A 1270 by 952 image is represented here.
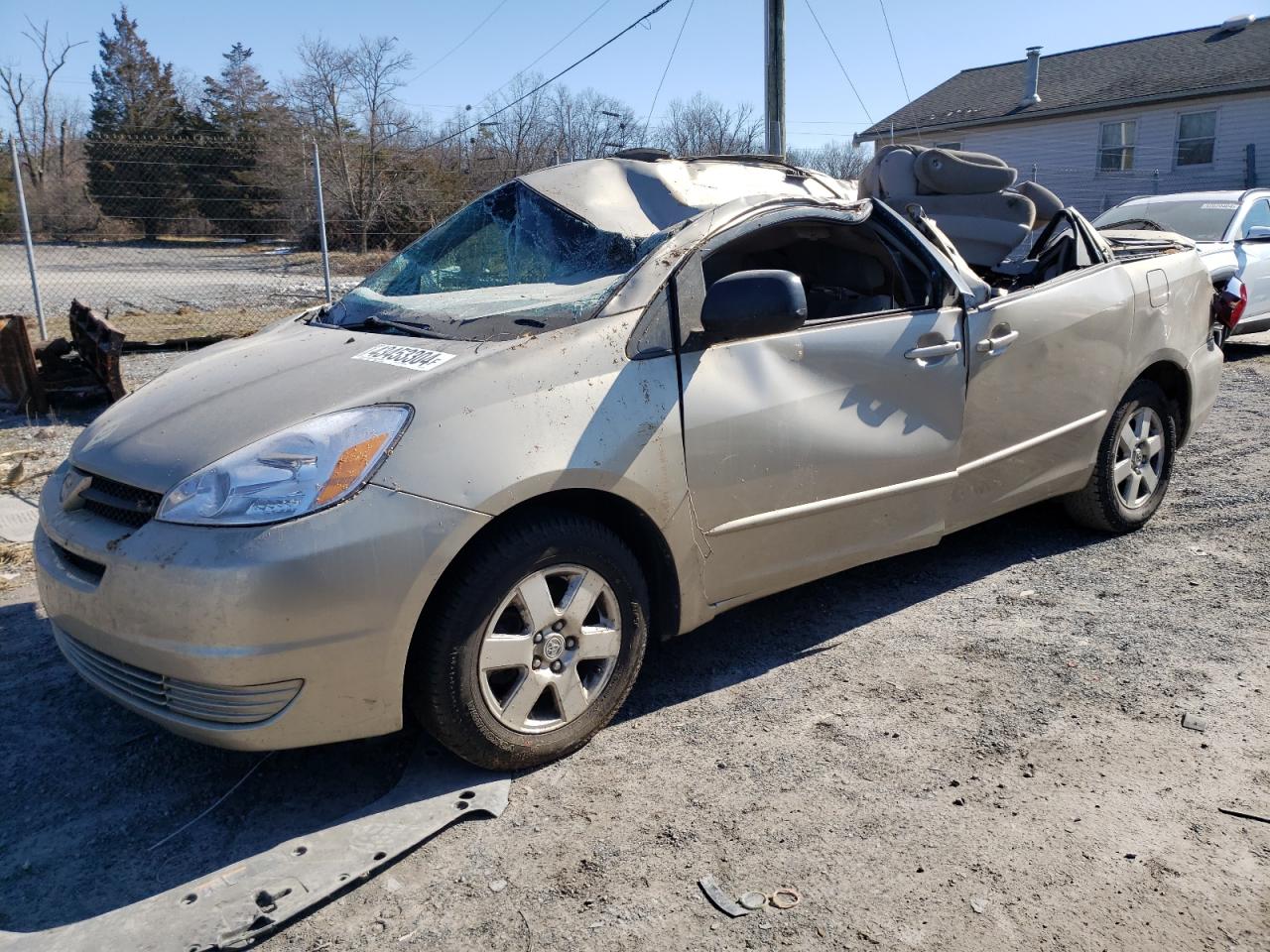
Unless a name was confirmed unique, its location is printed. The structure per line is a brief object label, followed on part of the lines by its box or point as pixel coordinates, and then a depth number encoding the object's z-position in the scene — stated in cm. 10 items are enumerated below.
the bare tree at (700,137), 3297
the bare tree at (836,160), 3469
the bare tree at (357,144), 1680
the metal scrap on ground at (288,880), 225
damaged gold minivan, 249
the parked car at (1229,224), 980
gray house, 2383
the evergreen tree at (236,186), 1466
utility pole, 1253
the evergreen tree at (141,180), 1314
